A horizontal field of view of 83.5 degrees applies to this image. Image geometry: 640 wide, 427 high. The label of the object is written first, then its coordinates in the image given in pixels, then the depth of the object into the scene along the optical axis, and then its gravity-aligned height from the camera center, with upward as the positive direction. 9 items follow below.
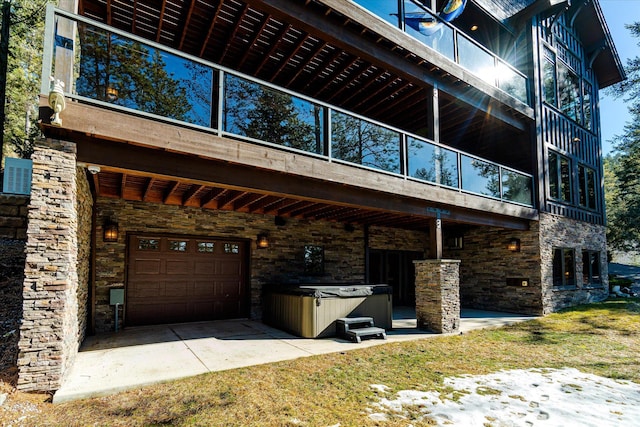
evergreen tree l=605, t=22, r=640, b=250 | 19.52 +4.12
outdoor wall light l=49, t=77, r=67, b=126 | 3.85 +1.53
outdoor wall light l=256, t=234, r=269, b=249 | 9.05 +0.04
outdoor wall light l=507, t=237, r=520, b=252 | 10.98 -0.08
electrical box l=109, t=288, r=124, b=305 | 7.09 -1.05
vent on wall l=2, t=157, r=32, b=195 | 8.57 +1.62
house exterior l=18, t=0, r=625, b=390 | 4.37 +1.37
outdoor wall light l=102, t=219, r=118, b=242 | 7.20 +0.24
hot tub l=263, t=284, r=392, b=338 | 6.91 -1.32
